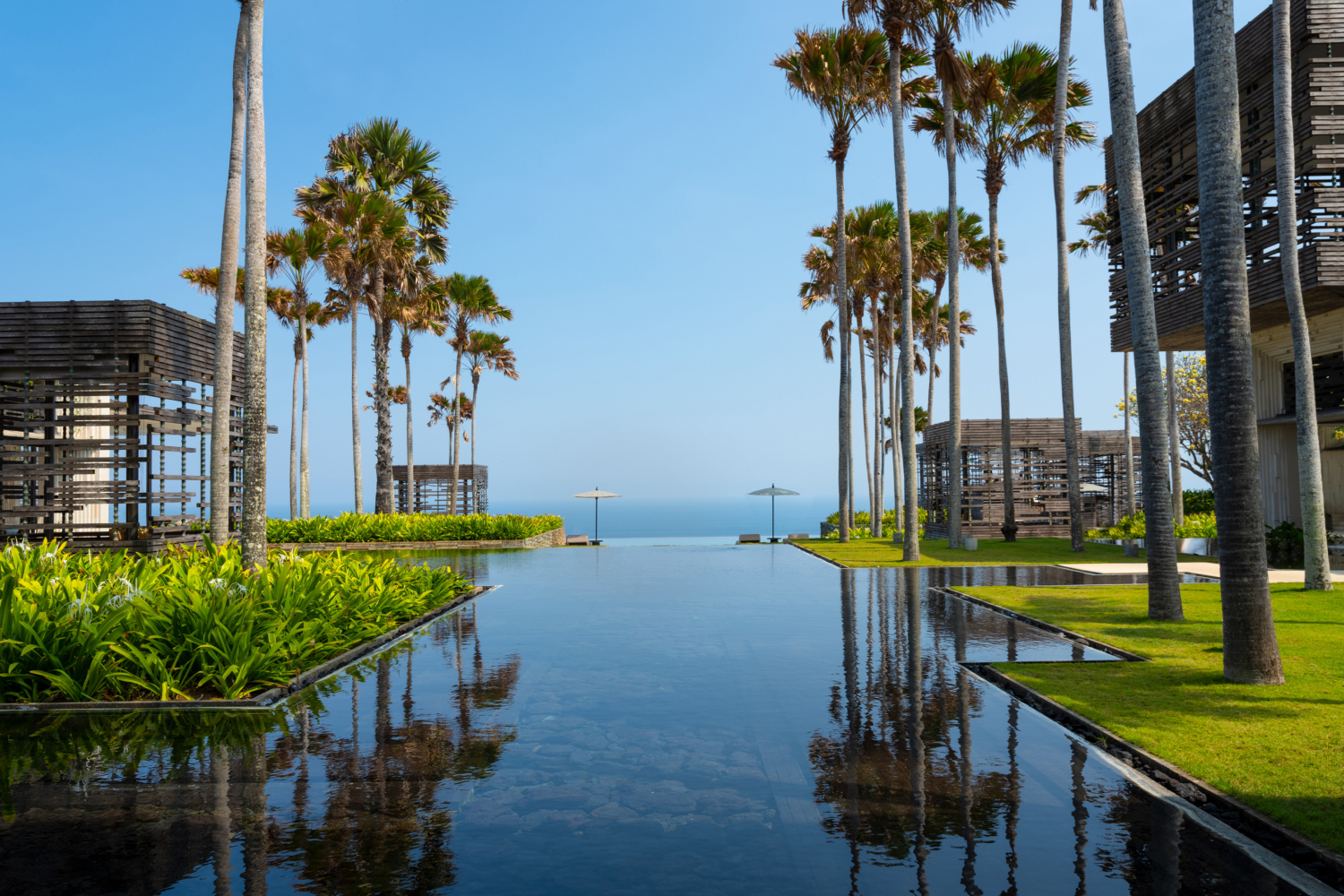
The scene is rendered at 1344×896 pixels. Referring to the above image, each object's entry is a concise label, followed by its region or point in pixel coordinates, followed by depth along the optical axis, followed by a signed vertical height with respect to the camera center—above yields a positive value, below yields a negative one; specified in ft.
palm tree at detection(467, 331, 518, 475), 175.94 +31.34
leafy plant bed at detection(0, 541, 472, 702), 26.91 -4.09
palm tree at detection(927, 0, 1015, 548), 80.38 +39.49
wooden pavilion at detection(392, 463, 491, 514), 167.12 +3.19
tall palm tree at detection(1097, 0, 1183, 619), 39.86 +5.60
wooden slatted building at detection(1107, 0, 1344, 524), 59.82 +20.33
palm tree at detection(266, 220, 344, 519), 104.01 +32.01
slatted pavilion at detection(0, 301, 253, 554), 66.23 +8.49
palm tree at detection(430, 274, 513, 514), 147.95 +34.32
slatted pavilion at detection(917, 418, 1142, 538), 124.47 +2.82
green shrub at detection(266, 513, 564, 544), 97.25 -2.80
